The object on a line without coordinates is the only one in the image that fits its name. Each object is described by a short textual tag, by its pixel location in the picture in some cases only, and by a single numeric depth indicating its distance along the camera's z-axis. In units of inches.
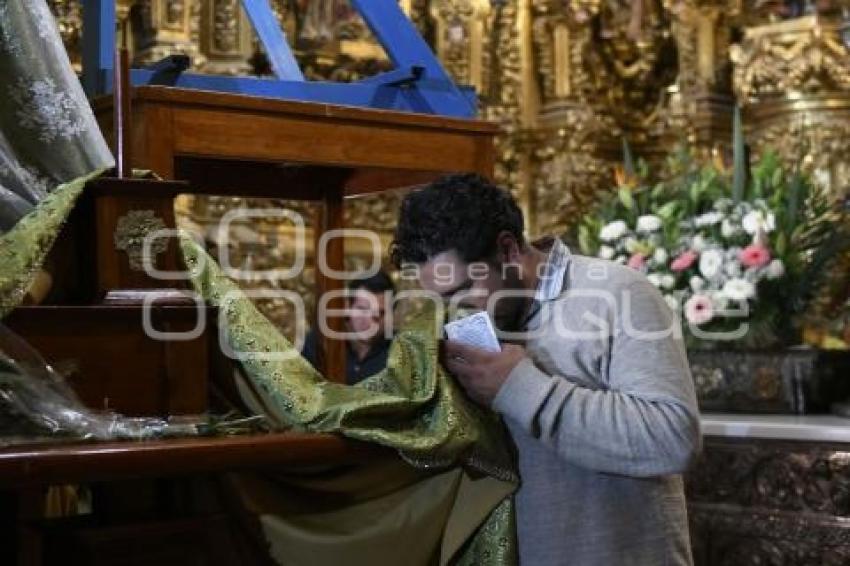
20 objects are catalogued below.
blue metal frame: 75.8
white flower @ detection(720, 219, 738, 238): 145.0
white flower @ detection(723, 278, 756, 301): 139.9
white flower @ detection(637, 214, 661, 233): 150.3
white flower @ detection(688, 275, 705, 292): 143.3
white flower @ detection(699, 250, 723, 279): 142.3
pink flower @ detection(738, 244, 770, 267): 140.0
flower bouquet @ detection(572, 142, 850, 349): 142.3
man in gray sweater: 63.2
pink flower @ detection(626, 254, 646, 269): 148.0
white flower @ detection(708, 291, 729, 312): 141.3
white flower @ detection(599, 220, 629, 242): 153.4
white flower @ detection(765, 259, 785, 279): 140.2
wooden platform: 68.3
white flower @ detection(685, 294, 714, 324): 141.7
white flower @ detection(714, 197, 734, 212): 147.6
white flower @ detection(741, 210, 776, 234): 143.0
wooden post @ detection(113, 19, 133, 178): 59.6
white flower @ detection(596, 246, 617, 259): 154.5
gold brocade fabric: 52.9
